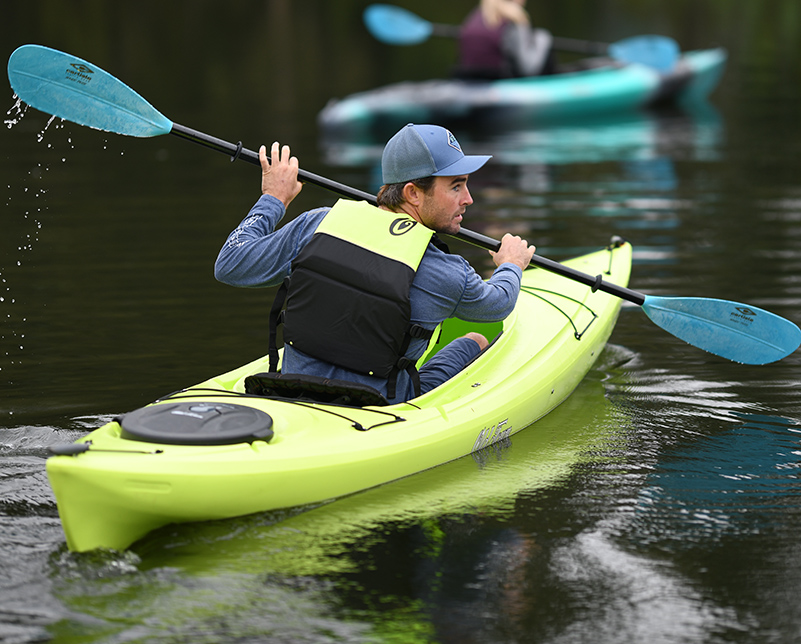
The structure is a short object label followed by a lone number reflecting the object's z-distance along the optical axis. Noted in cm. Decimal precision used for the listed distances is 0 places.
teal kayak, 2441
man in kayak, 699
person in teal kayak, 2514
